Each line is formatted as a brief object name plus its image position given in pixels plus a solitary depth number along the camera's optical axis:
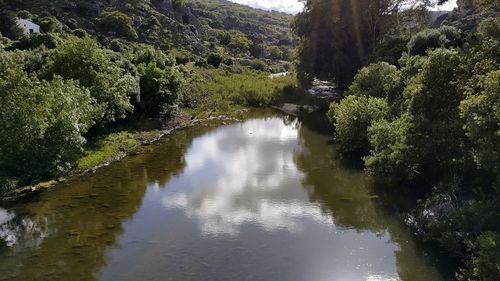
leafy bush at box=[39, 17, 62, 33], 84.50
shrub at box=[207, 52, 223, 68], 104.88
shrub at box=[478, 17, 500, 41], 36.00
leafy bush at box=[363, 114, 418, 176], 29.36
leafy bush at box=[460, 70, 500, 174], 20.91
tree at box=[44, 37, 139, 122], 41.84
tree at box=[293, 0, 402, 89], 70.69
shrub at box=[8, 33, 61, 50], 61.44
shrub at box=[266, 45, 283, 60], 164.00
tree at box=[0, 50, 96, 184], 28.05
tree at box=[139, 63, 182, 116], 54.38
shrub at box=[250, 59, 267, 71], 119.06
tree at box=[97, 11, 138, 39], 104.62
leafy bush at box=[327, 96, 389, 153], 41.12
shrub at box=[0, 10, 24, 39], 75.44
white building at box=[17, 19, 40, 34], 78.61
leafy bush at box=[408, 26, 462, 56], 52.47
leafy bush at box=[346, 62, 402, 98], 50.12
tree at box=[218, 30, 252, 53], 146.59
